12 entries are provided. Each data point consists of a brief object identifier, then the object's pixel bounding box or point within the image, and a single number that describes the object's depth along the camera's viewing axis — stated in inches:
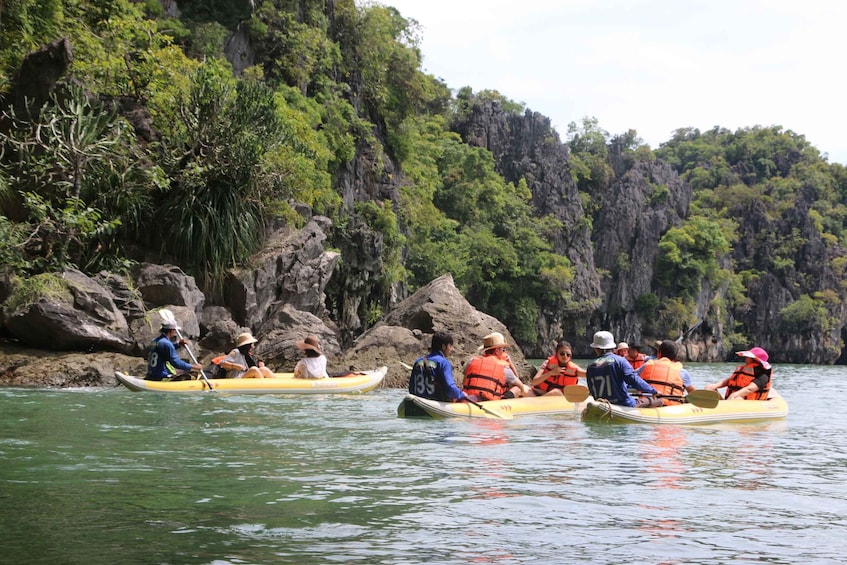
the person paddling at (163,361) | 563.2
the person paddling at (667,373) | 455.2
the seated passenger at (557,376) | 494.6
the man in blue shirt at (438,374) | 426.3
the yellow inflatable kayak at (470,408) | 421.7
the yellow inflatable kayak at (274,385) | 549.6
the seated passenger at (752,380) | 494.0
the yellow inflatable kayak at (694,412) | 416.8
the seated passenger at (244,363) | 591.5
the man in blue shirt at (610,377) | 421.7
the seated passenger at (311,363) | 598.9
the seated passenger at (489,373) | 447.5
